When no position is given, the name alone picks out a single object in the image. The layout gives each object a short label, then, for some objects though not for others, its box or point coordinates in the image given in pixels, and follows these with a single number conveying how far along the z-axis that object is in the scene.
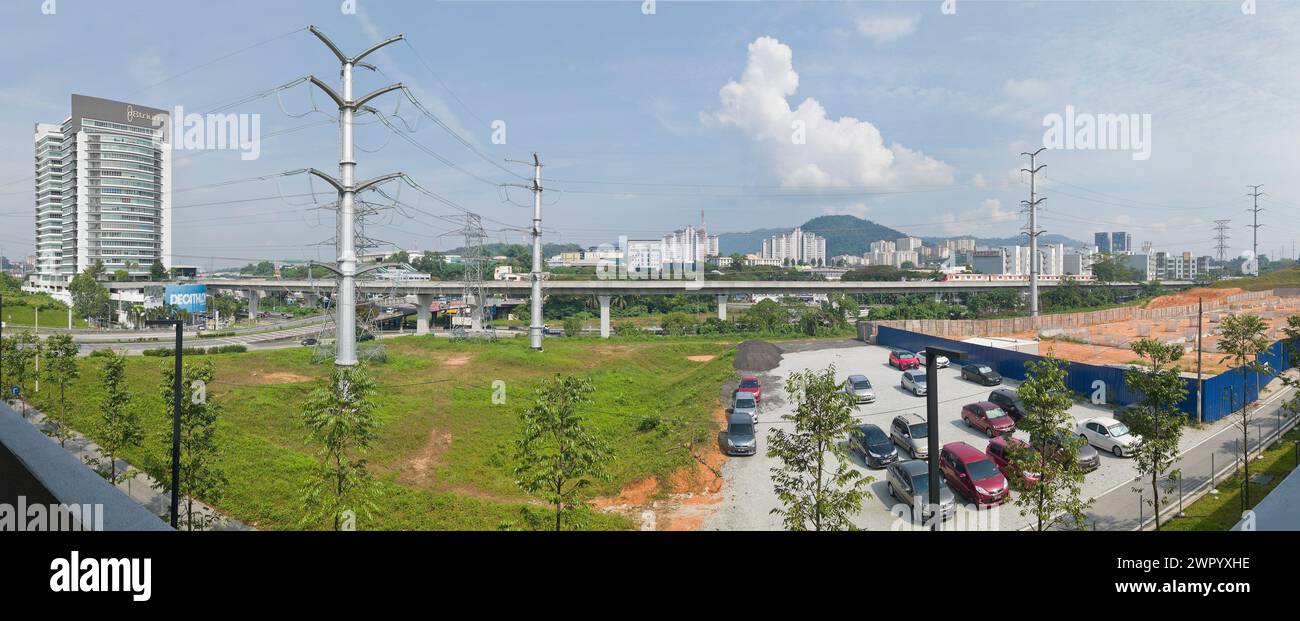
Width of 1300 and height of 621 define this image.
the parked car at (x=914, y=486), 12.15
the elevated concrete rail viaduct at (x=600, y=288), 53.38
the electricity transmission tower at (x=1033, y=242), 51.09
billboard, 54.31
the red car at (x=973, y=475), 12.56
